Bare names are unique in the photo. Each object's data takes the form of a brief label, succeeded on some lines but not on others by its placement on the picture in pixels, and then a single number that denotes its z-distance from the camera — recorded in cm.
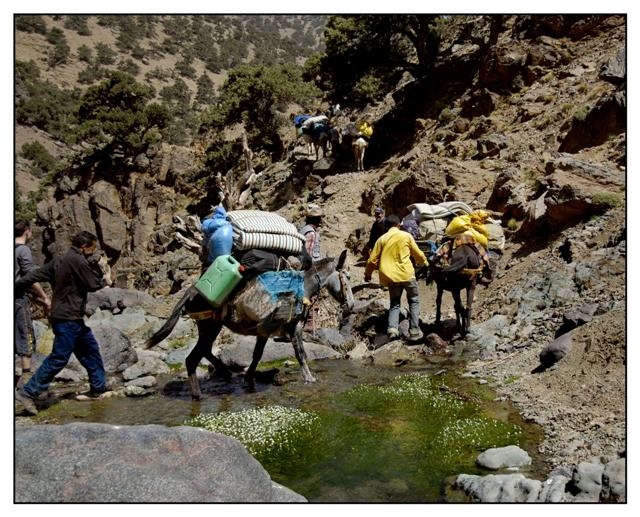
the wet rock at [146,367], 973
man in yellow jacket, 1064
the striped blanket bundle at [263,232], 812
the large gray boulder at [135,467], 371
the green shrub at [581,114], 1563
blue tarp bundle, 827
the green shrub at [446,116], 2216
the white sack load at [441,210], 1470
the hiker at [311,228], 1021
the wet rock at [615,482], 407
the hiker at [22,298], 735
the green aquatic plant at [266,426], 623
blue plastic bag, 796
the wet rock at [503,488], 445
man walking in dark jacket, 733
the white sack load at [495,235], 1400
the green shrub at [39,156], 4700
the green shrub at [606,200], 1193
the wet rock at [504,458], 526
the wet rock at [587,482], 422
